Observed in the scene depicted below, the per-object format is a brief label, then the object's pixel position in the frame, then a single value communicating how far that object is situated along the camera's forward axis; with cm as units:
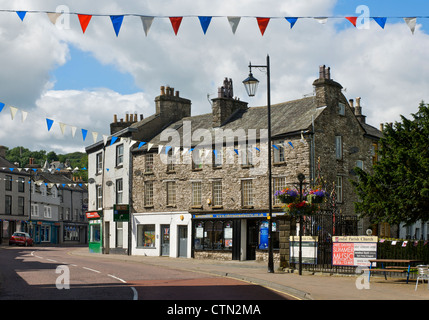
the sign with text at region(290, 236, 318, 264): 2300
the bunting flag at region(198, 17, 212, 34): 1457
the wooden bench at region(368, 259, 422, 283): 1863
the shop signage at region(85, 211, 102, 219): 4634
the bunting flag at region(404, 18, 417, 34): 1429
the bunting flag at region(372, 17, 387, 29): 1416
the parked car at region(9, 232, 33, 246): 5654
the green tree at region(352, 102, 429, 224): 2920
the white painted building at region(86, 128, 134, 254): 4331
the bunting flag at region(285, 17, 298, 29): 1475
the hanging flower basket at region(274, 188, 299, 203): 2239
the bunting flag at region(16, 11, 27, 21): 1399
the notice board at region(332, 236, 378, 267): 2111
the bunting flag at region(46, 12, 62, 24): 1434
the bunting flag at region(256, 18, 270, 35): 1516
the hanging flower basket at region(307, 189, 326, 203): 2198
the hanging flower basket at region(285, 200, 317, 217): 2244
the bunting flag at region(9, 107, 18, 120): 1976
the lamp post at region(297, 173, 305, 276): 2164
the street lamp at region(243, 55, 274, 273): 2300
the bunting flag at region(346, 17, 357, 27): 1442
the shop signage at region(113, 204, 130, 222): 4281
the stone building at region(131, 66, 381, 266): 3416
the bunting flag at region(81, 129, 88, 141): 2450
